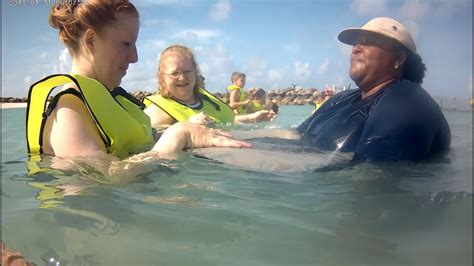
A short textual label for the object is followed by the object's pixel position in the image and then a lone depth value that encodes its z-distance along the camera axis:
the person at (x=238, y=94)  7.96
